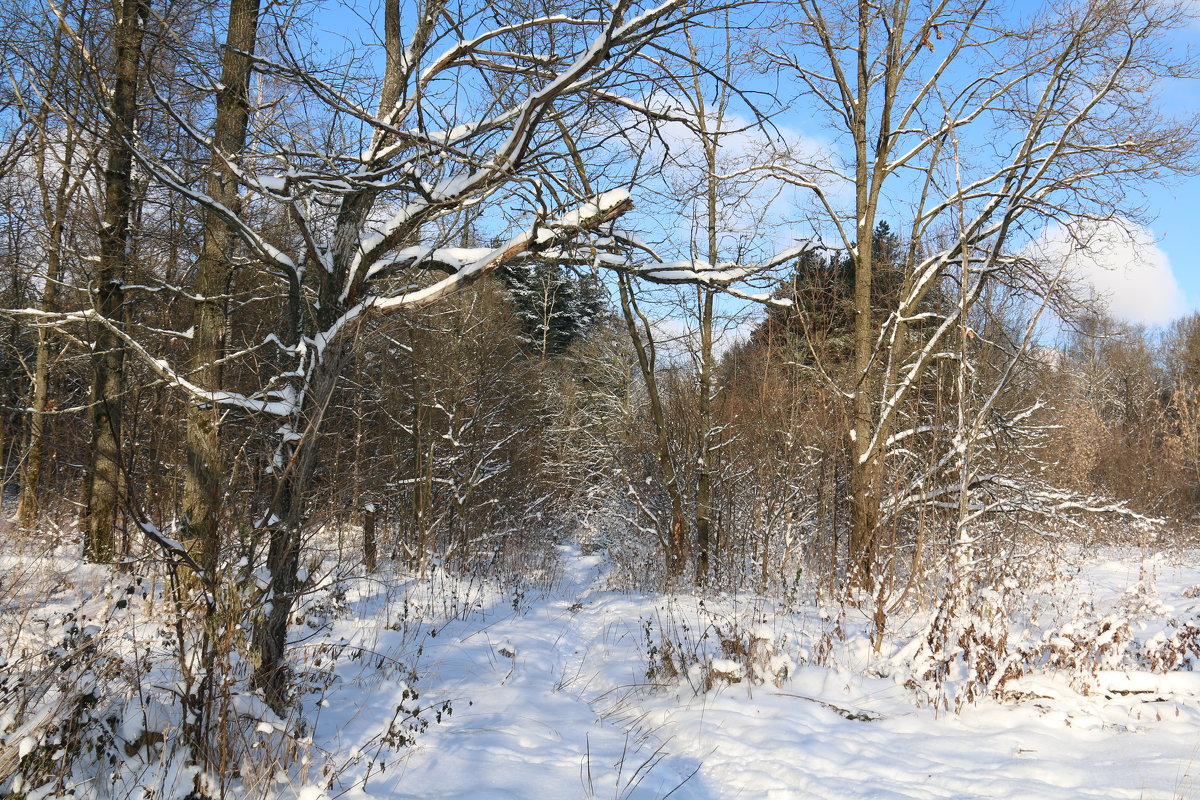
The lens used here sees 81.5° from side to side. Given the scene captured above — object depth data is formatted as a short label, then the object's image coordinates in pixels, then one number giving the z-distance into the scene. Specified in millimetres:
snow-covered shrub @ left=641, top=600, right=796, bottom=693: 4711
